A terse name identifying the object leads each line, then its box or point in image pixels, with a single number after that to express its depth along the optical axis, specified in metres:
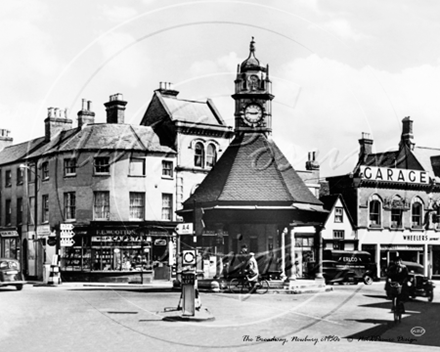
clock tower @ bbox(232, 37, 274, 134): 37.91
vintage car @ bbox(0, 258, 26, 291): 34.12
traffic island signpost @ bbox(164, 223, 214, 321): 20.20
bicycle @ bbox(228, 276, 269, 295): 32.56
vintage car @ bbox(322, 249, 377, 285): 45.00
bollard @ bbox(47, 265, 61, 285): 40.78
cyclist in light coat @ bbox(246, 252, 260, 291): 32.16
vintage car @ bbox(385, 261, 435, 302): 29.96
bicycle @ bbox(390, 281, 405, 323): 20.16
